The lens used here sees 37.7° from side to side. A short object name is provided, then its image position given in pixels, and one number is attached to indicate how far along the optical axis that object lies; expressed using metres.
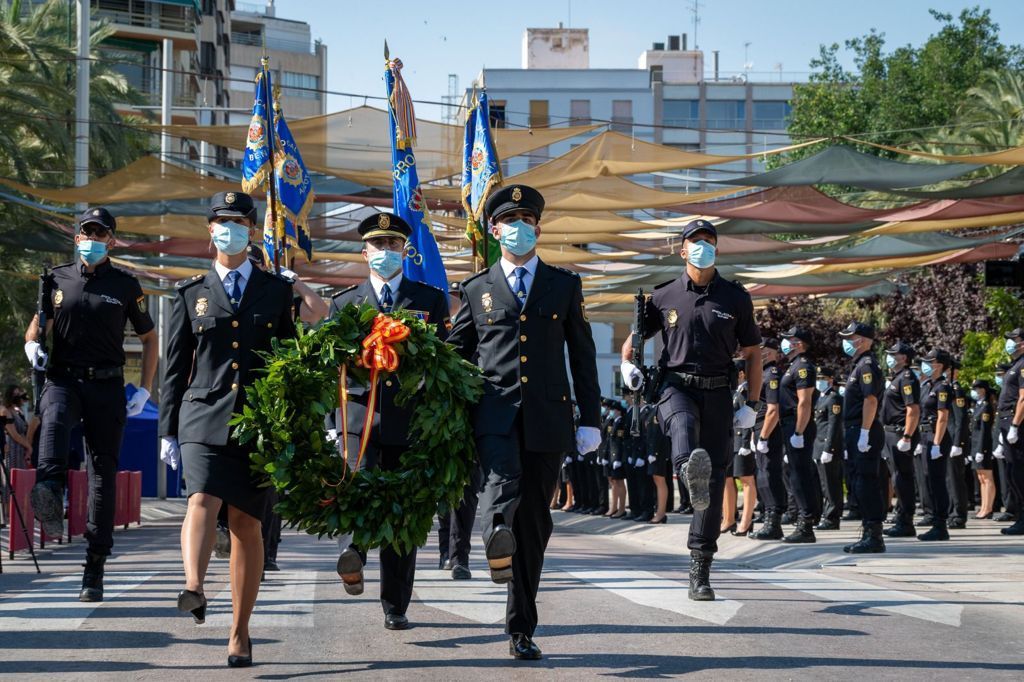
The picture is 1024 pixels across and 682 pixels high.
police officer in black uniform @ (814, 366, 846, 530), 17.17
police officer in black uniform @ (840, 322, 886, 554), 13.98
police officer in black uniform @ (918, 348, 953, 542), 16.58
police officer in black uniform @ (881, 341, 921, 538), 15.60
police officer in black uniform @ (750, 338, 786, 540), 16.08
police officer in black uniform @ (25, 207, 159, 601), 9.27
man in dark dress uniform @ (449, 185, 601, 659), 6.98
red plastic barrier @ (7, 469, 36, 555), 14.04
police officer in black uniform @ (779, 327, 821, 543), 15.84
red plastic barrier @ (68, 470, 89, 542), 16.62
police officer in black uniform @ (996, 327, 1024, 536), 18.05
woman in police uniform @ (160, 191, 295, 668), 6.77
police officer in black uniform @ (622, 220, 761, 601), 9.16
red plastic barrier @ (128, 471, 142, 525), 20.84
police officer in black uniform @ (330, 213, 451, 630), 7.41
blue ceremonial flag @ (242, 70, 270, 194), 14.62
